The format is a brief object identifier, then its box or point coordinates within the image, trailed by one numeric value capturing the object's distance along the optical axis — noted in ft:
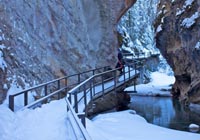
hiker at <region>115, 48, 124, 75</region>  52.05
